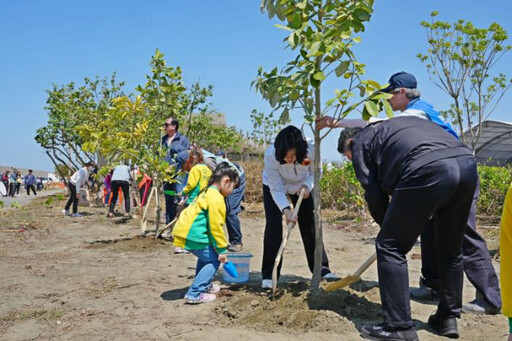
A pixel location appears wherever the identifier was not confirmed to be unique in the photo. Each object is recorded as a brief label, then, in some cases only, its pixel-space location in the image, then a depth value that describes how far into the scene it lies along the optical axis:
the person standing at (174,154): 7.34
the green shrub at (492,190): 8.95
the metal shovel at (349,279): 3.77
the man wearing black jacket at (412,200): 2.91
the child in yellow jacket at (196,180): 6.24
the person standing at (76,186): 12.59
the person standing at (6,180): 31.97
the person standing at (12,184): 28.30
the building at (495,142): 20.84
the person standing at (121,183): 12.05
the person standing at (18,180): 30.24
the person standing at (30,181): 30.95
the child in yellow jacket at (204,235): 4.10
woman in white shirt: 4.18
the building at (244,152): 24.91
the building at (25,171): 58.20
